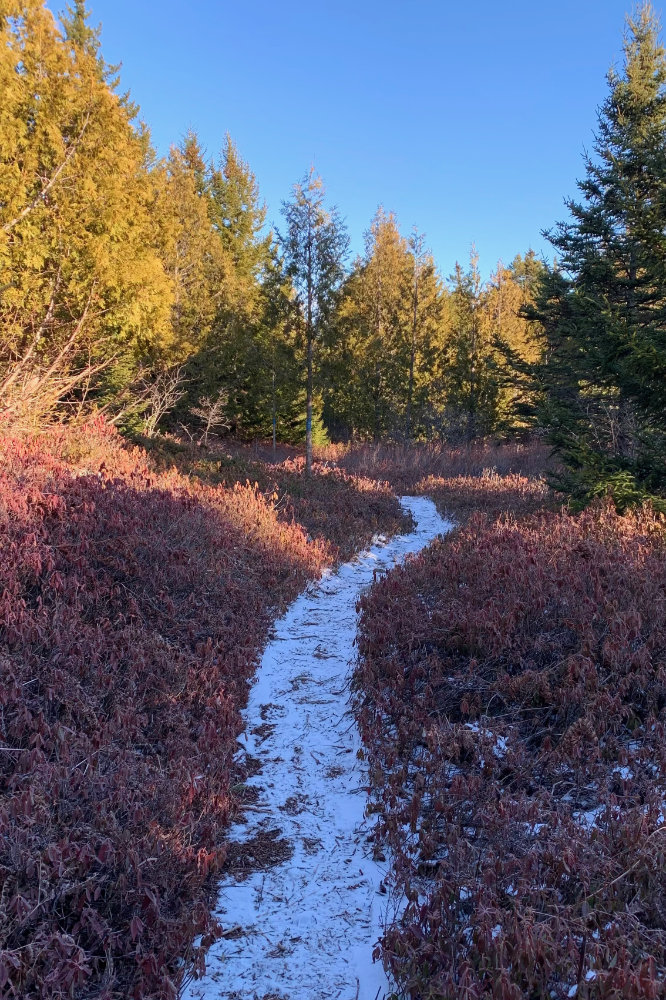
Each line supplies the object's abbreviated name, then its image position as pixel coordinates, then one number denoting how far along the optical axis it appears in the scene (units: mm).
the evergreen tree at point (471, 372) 26750
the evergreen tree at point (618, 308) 7215
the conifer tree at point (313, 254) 17500
